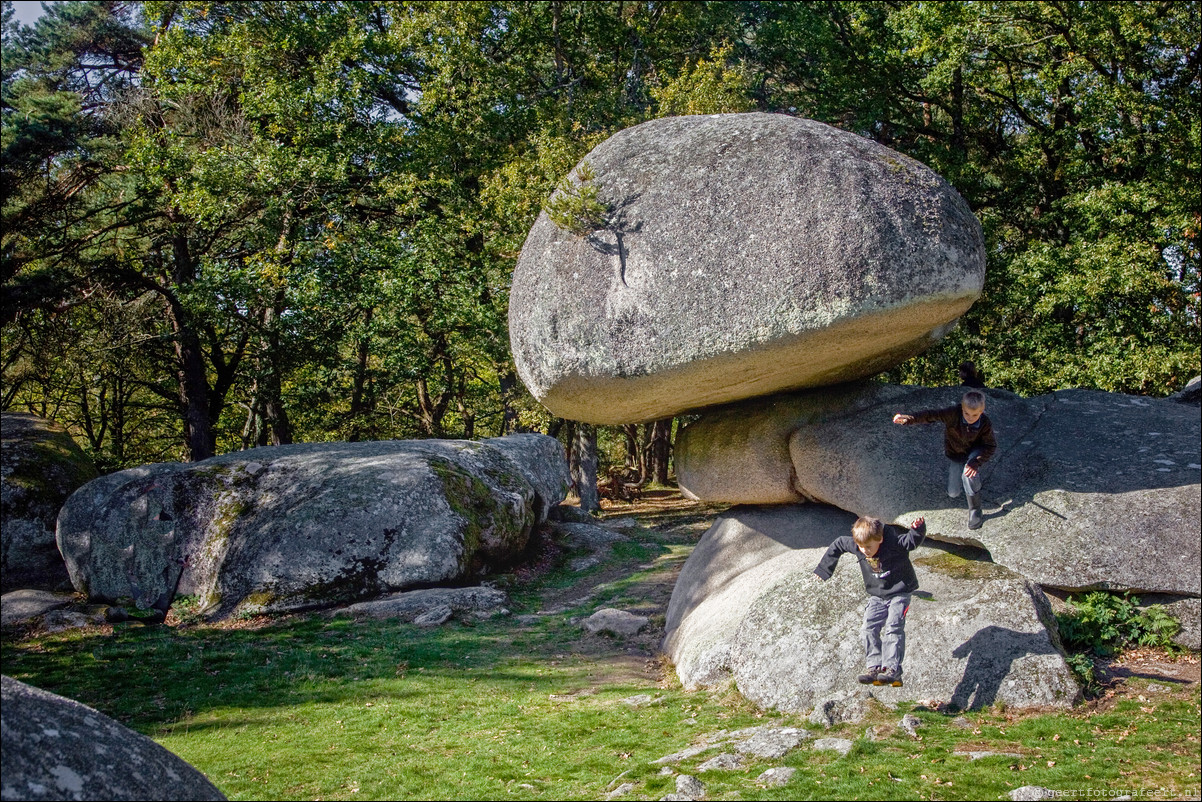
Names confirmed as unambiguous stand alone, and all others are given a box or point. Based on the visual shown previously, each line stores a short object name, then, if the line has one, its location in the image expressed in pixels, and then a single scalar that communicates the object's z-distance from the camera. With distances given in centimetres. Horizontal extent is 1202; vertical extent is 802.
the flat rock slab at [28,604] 1476
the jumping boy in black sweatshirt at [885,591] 857
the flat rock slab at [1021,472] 962
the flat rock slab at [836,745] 749
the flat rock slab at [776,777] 697
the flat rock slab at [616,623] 1320
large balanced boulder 979
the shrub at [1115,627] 921
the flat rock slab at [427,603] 1416
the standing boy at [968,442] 1011
